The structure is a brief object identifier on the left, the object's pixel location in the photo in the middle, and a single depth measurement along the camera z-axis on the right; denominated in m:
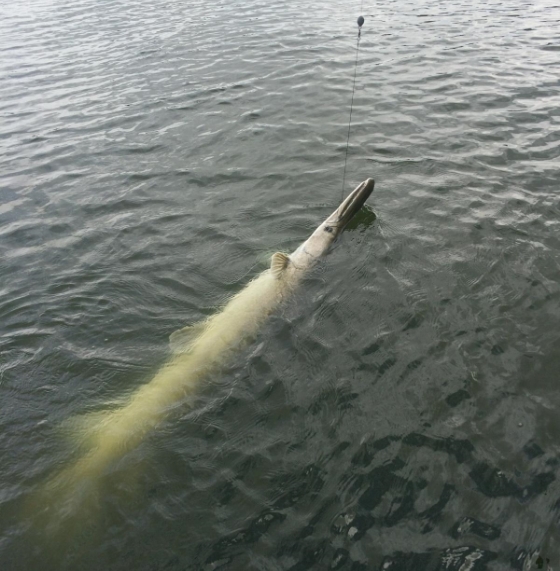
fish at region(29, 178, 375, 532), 4.35
